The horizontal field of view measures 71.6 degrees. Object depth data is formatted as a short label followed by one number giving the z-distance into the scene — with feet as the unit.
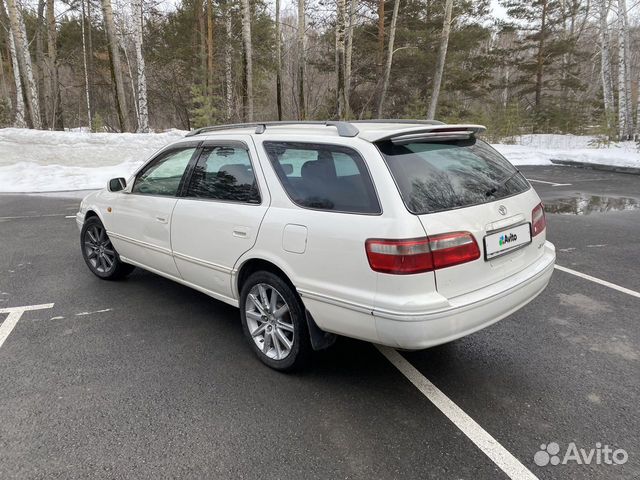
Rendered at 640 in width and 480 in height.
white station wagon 7.89
